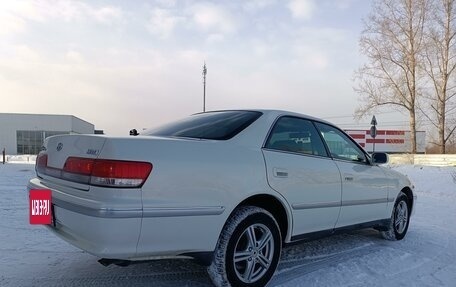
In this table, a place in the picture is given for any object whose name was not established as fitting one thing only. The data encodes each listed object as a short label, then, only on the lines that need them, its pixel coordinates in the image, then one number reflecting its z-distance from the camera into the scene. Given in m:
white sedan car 2.79
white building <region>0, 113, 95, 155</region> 65.06
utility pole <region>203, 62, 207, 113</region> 33.31
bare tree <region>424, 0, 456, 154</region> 28.58
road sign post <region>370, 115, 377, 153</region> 19.86
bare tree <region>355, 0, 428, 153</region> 29.58
